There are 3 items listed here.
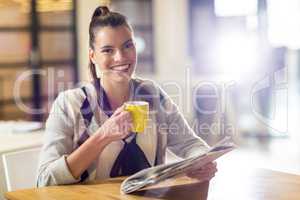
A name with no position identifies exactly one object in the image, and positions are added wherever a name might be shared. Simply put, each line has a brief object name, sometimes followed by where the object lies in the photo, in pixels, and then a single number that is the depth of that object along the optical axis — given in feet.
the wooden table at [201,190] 7.19
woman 7.48
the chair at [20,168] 8.40
